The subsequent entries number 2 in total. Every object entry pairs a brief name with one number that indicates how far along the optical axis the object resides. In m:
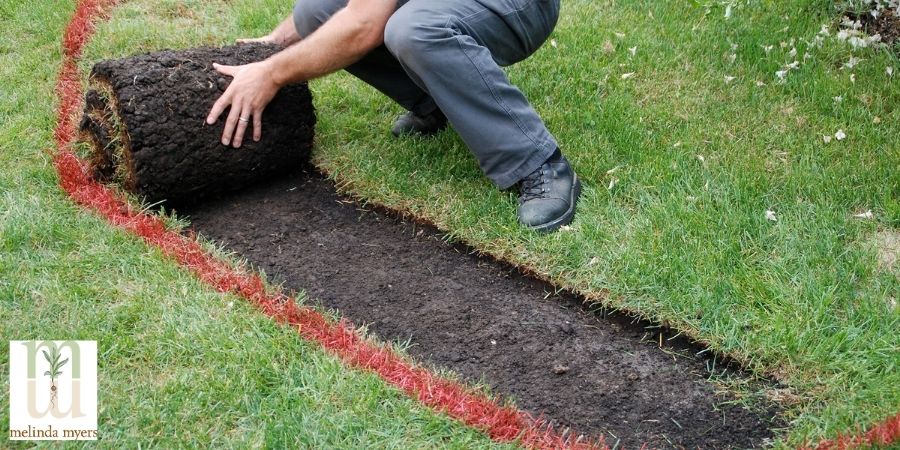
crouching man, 3.26
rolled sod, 3.38
